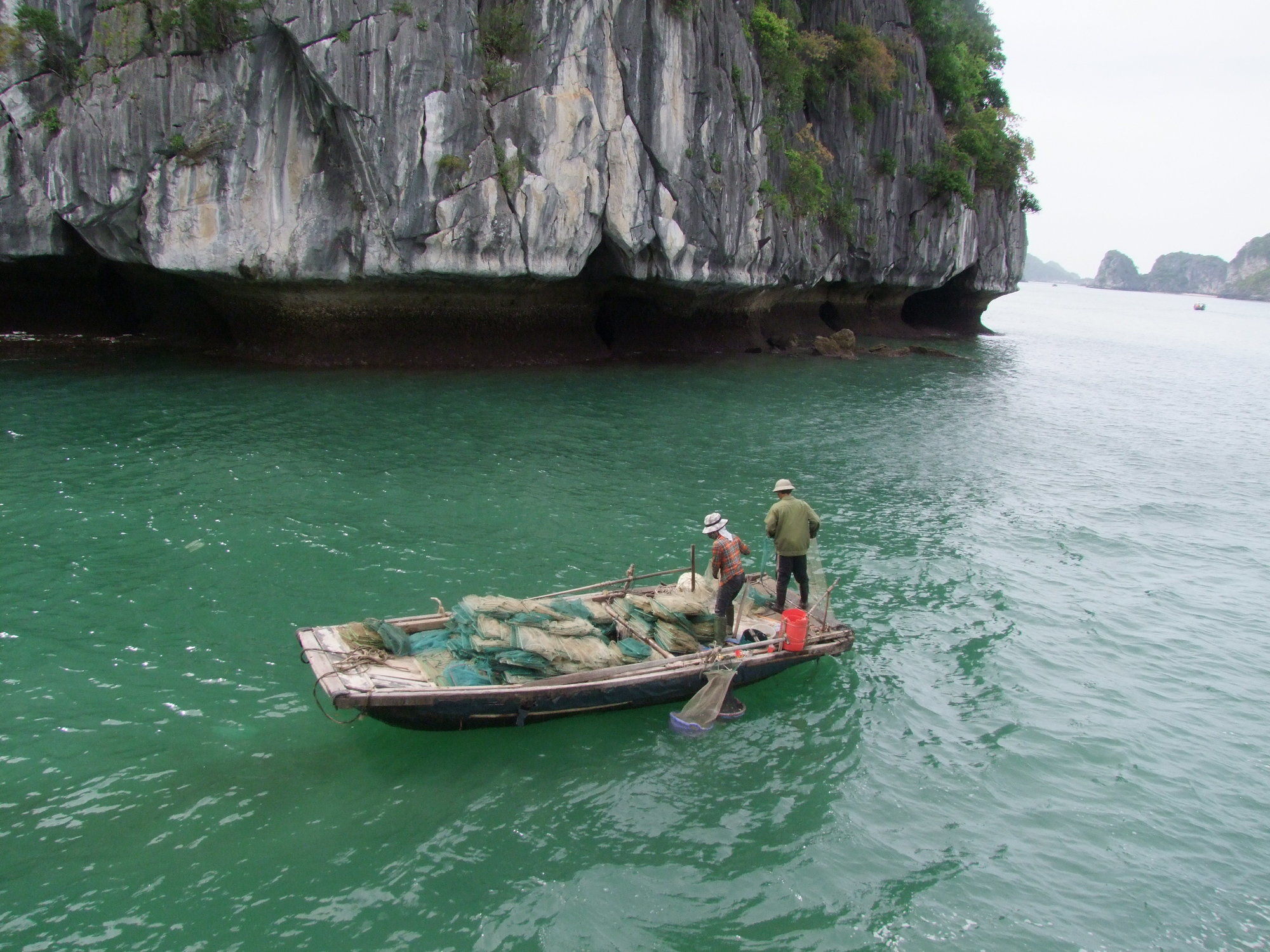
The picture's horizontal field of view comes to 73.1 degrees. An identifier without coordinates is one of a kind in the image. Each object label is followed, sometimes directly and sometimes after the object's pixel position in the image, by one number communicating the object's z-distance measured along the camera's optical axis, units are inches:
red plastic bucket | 381.1
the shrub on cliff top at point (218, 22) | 876.6
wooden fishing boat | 317.4
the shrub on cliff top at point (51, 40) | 869.2
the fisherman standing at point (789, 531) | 429.1
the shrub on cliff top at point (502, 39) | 975.0
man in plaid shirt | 397.4
